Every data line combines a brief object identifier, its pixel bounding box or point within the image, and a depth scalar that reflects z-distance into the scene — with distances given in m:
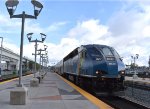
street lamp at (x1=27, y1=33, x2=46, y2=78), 10.26
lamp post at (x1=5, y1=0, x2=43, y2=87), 5.74
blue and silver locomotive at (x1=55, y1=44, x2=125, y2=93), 7.87
